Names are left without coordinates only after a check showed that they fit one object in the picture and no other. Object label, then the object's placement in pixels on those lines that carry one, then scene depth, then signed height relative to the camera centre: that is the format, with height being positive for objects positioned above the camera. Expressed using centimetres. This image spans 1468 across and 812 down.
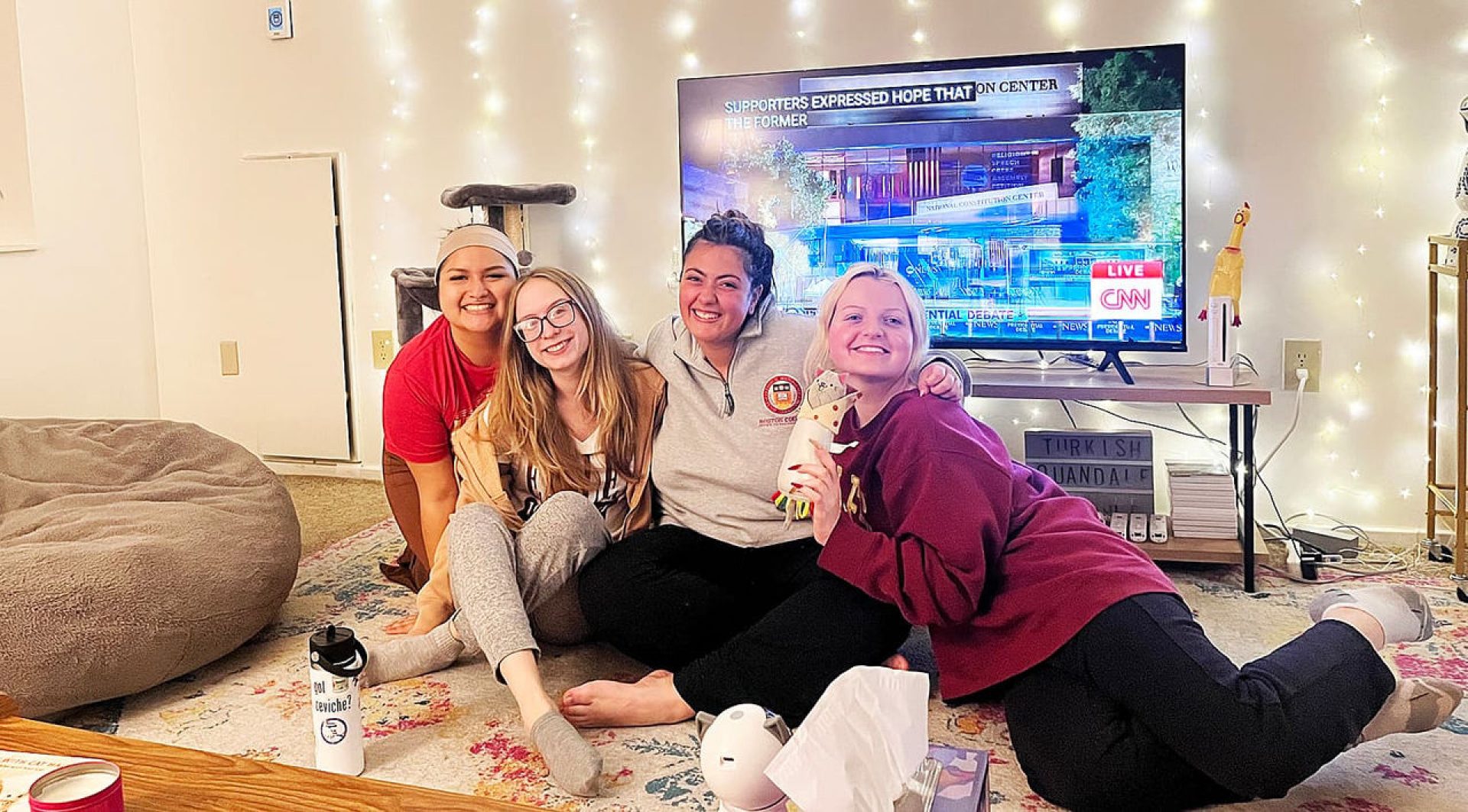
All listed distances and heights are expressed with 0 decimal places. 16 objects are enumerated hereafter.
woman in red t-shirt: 250 -12
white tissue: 104 -37
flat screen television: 298 +26
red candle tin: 112 -42
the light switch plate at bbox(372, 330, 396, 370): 412 -13
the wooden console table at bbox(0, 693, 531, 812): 123 -47
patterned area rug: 187 -70
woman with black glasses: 226 -29
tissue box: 112 -45
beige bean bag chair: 207 -42
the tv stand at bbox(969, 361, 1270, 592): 281 -24
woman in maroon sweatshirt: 169 -49
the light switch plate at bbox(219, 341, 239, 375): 431 -14
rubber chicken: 292 +3
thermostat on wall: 407 +93
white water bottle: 190 -58
